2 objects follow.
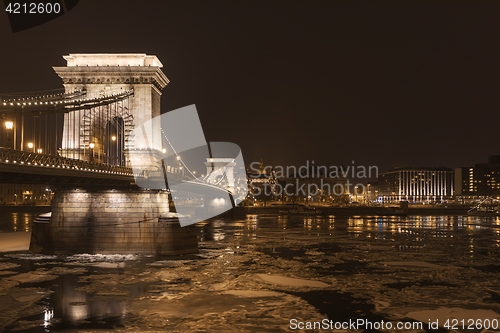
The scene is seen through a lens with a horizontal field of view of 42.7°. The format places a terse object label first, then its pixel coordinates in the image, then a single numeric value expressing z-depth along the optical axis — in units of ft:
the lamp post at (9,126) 95.61
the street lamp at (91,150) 162.86
